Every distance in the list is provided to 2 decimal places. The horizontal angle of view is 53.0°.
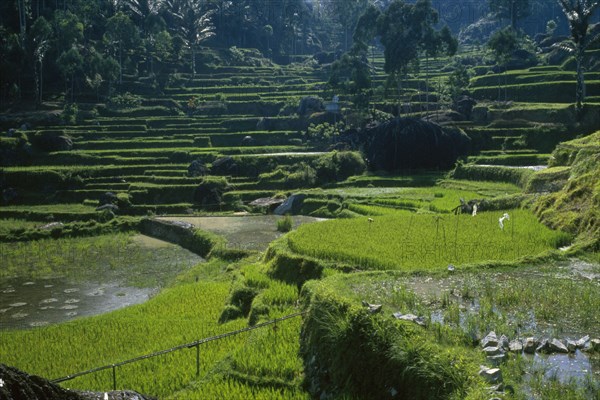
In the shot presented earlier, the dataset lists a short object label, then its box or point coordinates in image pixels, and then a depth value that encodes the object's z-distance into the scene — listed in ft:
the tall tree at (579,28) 119.85
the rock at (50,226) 86.12
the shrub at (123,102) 172.49
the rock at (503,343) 22.35
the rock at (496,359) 21.02
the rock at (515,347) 22.33
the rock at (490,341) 22.41
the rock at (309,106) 167.43
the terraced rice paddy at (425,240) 39.47
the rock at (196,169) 114.93
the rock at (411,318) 24.43
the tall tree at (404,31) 149.48
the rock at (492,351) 21.49
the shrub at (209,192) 103.60
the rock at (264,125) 160.25
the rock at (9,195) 108.99
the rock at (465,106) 151.94
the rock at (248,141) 145.59
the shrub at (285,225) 75.43
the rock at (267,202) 98.58
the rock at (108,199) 101.45
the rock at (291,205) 93.45
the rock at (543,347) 22.43
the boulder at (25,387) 14.30
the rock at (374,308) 25.18
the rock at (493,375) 19.07
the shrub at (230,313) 40.63
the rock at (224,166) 119.67
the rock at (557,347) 22.34
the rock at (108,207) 97.28
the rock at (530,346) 22.45
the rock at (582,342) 22.61
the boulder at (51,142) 132.77
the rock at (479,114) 146.61
